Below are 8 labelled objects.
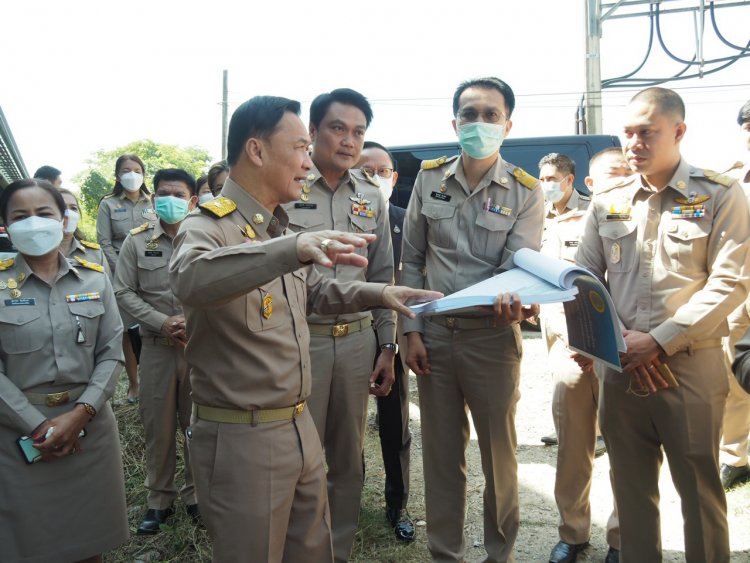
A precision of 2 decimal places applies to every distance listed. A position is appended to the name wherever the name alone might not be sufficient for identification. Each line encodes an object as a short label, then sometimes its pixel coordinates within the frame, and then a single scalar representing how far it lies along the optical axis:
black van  7.02
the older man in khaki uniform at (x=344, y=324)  2.88
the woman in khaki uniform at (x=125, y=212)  5.62
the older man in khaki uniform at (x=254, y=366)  1.84
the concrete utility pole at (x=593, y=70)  11.03
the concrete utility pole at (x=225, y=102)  20.93
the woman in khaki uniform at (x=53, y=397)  2.44
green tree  37.91
